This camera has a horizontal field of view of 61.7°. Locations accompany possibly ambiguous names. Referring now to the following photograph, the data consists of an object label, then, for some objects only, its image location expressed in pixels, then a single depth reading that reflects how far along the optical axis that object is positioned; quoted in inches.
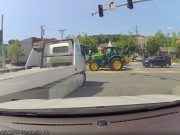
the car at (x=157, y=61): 670.7
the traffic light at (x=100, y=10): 446.0
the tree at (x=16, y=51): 1084.0
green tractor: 502.7
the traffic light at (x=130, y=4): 394.2
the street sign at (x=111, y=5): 428.4
